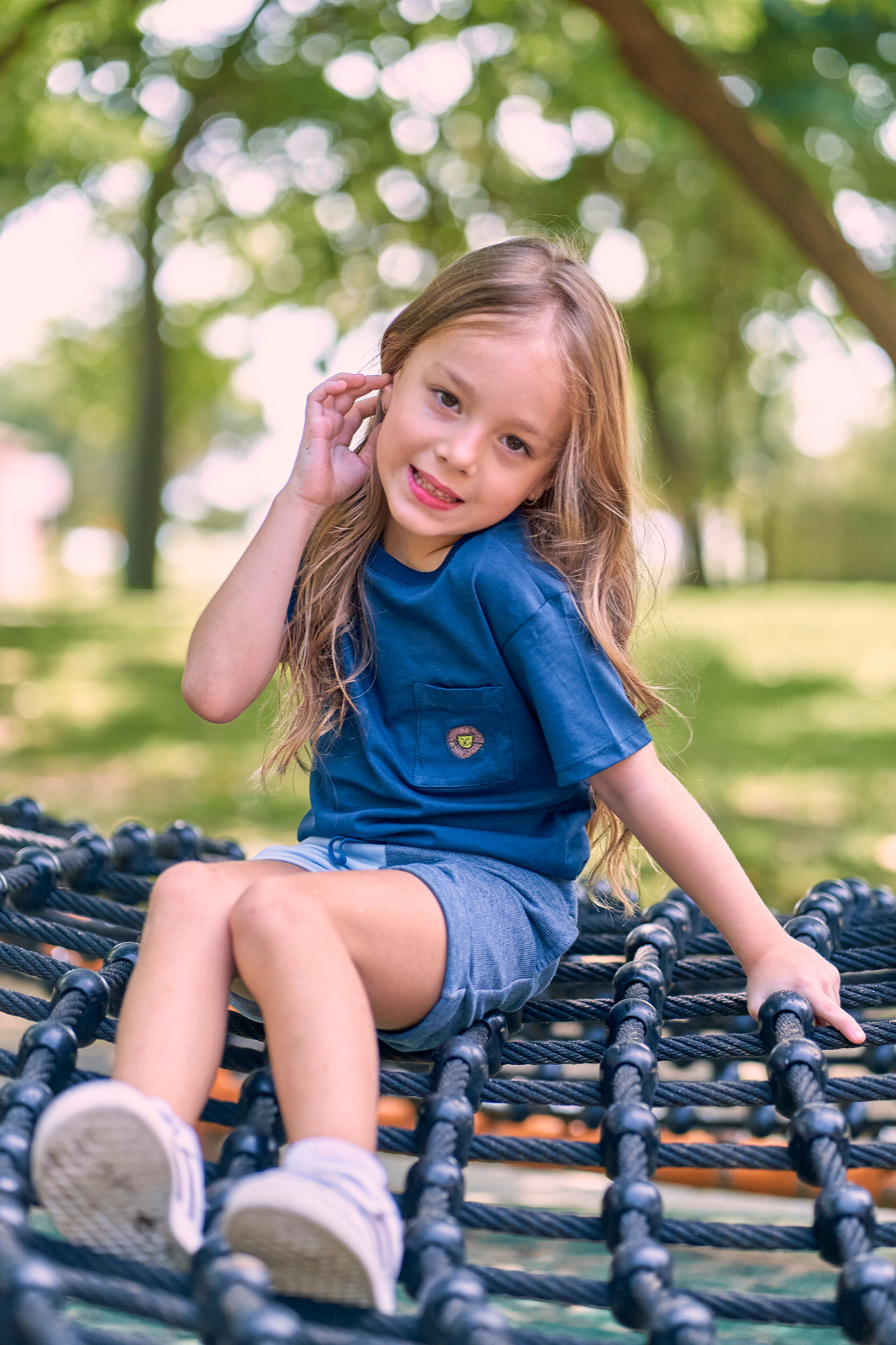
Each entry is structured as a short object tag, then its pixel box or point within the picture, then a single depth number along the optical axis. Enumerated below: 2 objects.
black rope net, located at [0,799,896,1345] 0.99
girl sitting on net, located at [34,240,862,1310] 1.38
